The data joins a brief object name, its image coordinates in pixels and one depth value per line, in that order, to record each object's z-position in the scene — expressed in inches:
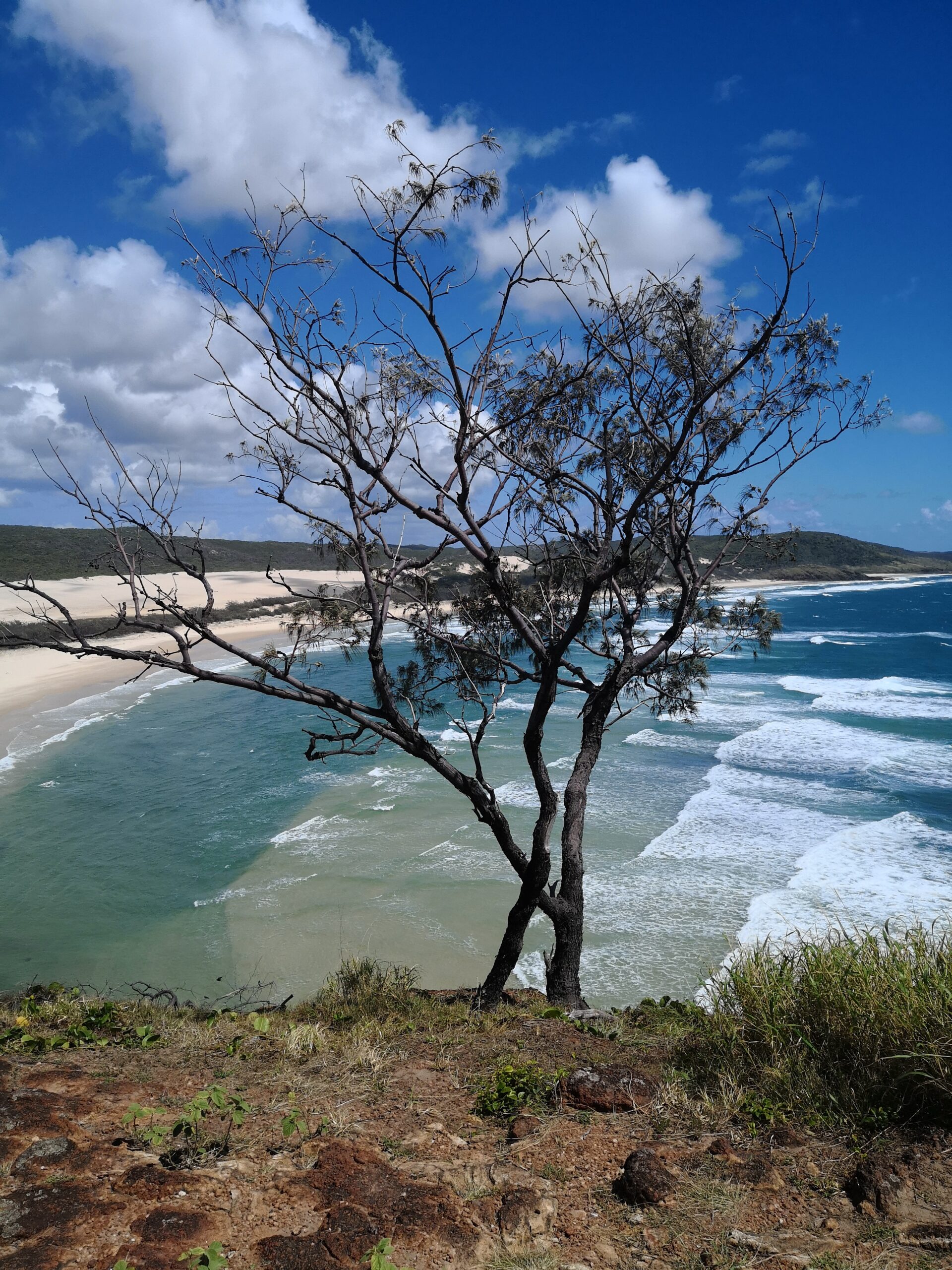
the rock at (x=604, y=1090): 150.9
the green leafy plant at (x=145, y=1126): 131.6
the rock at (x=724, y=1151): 129.2
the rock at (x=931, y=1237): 106.9
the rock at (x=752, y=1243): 108.7
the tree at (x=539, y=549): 213.2
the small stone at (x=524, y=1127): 142.4
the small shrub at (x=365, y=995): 223.9
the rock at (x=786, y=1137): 133.5
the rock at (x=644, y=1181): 121.3
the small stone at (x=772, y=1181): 122.6
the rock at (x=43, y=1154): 125.1
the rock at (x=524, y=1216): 114.5
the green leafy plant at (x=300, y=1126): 134.6
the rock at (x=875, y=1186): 116.5
